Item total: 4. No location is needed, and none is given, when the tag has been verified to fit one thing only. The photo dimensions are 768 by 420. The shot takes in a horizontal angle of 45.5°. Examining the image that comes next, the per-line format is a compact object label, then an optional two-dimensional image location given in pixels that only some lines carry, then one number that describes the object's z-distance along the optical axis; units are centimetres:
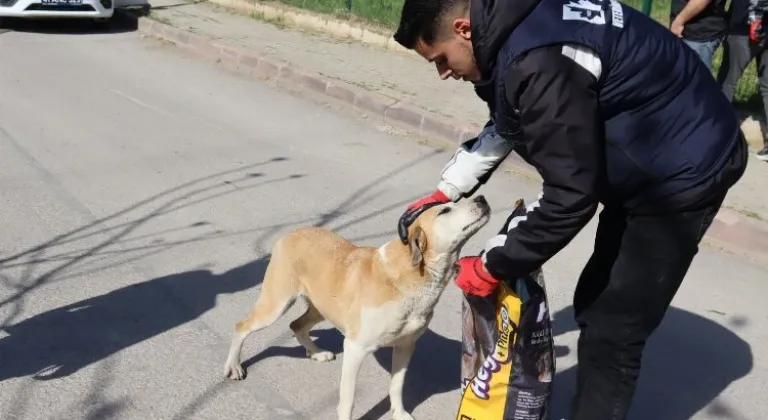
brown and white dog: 350
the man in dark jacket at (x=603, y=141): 255
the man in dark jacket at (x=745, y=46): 729
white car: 1184
